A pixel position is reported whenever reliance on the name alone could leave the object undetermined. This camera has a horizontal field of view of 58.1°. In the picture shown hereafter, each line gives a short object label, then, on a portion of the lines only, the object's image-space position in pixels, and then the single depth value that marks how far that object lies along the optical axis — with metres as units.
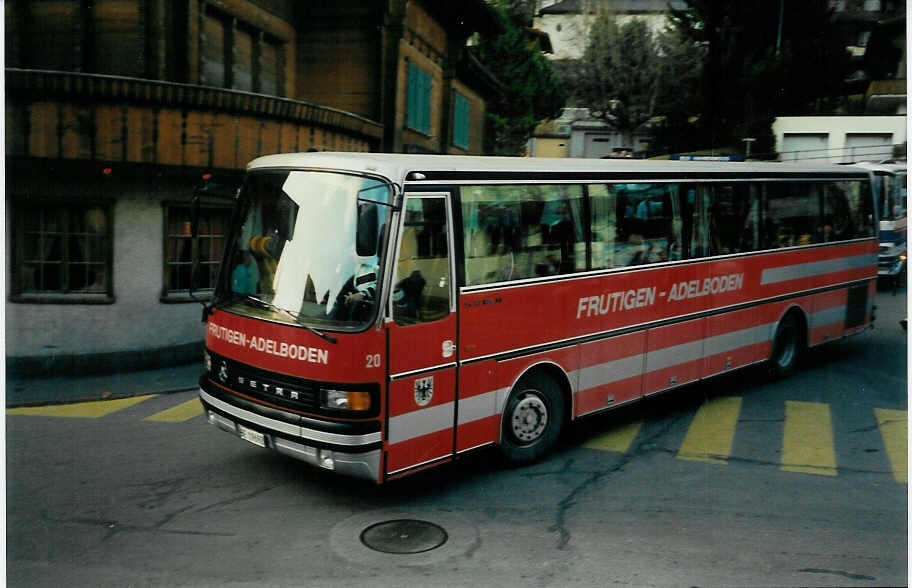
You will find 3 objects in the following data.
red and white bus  6.48
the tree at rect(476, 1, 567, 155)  28.12
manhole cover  6.10
